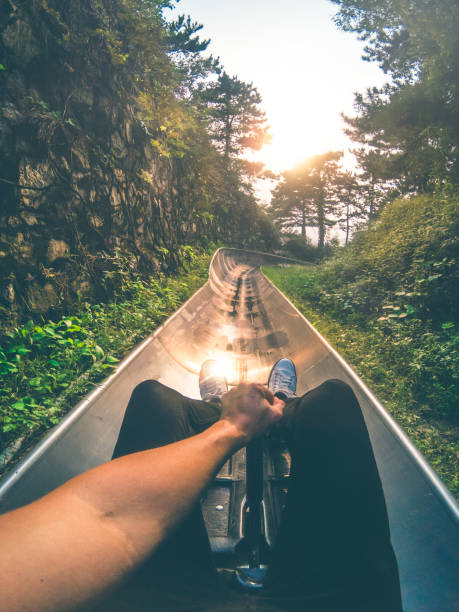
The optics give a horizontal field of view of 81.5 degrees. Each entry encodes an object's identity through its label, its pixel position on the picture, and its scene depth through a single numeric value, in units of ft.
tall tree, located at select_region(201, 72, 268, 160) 68.13
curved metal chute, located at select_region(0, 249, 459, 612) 4.01
